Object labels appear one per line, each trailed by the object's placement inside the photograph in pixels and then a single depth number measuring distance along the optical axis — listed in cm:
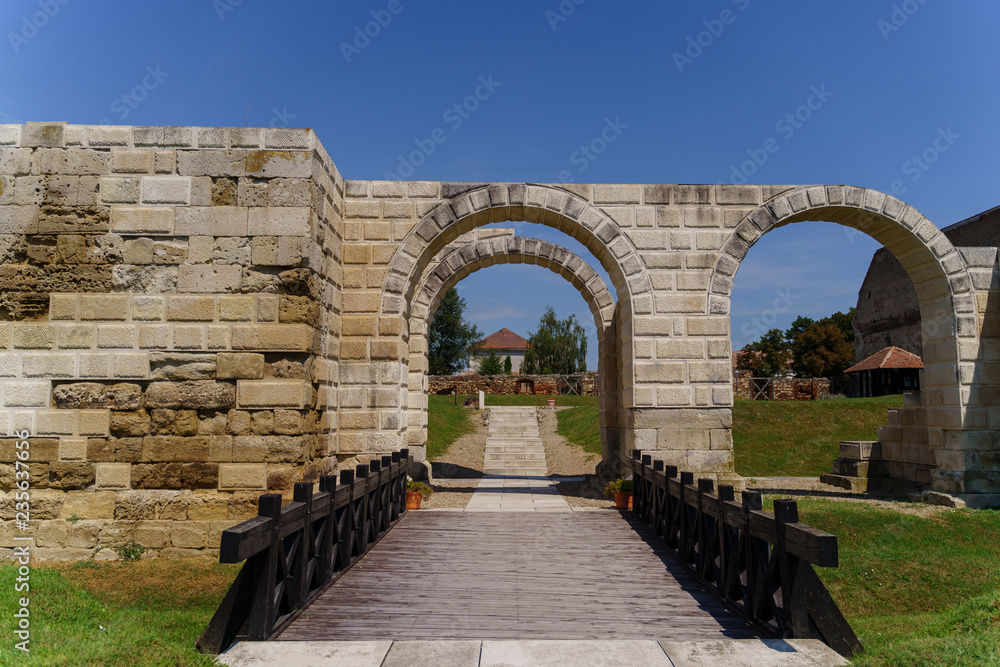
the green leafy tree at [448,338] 4438
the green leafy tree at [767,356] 4206
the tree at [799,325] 4895
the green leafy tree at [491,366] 4638
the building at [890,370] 2691
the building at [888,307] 2931
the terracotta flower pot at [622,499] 910
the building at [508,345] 6656
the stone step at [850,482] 1188
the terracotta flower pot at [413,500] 932
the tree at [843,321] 4475
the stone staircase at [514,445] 1692
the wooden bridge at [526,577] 403
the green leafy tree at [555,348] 5162
